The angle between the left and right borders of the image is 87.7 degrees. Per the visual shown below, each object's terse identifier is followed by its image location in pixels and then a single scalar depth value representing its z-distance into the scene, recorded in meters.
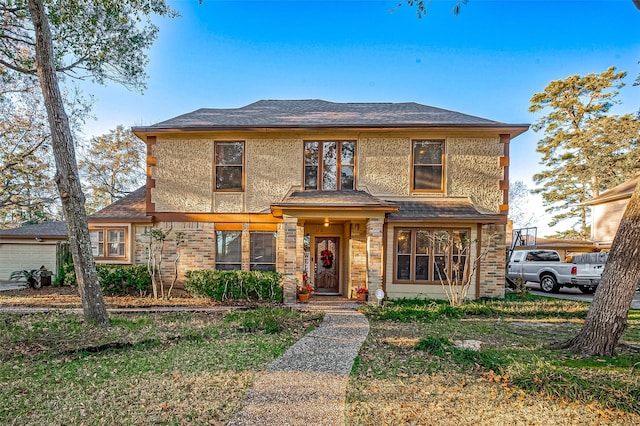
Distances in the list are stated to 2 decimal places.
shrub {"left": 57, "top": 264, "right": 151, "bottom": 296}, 10.52
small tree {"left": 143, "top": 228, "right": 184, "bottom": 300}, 10.39
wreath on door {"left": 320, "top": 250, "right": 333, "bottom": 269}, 11.82
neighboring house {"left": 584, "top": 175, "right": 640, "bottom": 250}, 19.41
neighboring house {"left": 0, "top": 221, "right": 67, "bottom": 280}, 15.91
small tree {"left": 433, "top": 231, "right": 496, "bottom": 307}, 9.63
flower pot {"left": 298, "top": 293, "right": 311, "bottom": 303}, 9.94
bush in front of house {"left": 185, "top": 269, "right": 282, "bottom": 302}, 9.86
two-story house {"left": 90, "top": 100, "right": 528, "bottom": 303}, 10.56
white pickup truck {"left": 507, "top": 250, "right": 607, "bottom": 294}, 13.30
